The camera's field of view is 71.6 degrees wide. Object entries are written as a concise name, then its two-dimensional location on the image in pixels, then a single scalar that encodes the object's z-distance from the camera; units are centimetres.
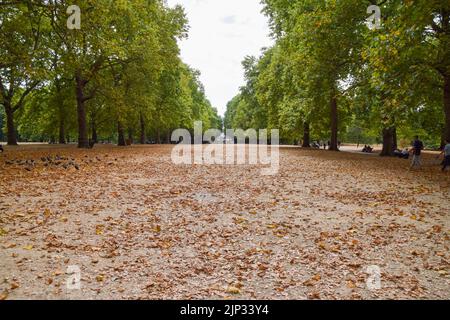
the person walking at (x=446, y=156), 1630
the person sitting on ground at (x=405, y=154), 2598
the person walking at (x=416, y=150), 1728
